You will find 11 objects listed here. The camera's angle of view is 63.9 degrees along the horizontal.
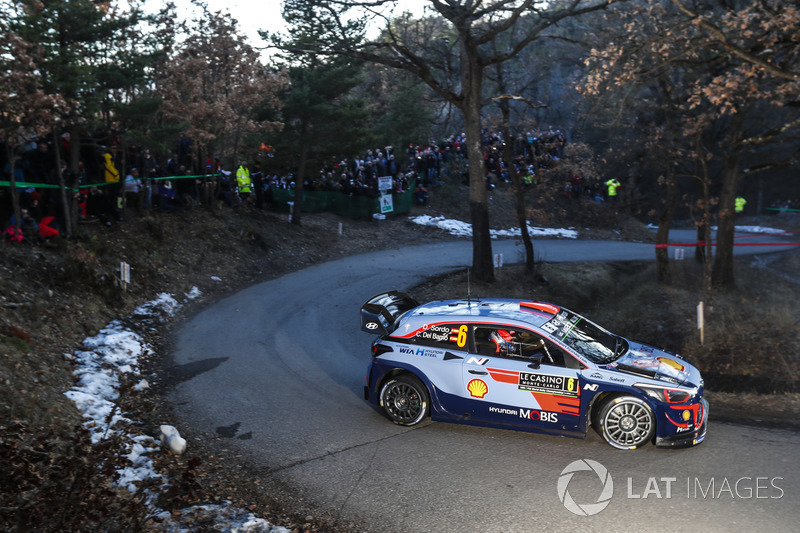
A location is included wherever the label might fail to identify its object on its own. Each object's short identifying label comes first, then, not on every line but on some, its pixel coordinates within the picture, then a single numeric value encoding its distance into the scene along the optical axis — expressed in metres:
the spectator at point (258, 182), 27.28
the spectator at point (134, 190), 19.55
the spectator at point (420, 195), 35.03
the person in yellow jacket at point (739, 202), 37.90
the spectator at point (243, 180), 25.52
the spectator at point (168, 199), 21.06
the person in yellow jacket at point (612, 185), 35.01
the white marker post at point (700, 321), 12.55
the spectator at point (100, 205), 17.95
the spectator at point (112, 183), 18.33
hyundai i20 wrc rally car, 7.94
